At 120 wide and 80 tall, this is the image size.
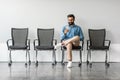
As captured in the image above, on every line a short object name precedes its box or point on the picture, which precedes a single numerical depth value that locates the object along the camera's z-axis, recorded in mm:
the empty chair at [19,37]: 7765
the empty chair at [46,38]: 7762
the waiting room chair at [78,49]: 7434
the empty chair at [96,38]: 7777
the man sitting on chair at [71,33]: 7397
